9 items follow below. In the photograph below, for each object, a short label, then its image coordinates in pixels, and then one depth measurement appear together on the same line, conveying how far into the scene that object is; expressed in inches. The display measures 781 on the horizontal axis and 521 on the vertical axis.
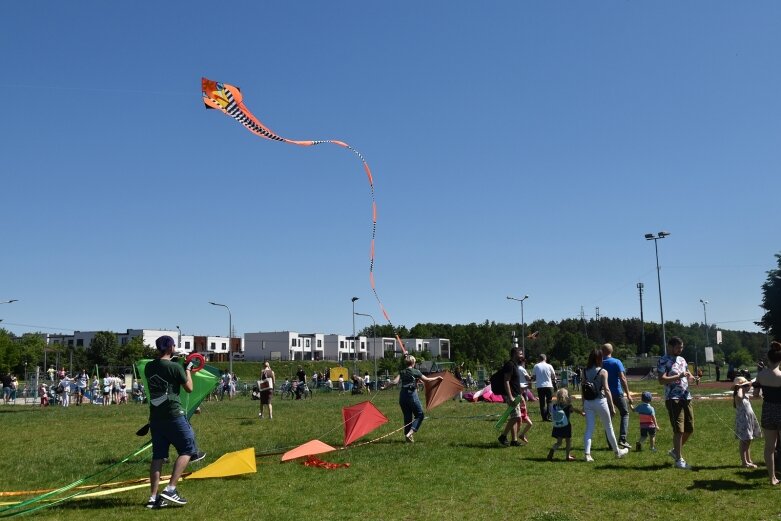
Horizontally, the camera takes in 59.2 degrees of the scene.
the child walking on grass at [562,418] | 430.5
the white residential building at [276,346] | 5260.8
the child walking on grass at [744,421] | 375.3
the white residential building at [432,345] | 5041.8
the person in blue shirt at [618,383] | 472.1
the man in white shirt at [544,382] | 656.4
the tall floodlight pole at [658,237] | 2049.7
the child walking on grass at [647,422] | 455.2
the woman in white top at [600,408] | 425.4
